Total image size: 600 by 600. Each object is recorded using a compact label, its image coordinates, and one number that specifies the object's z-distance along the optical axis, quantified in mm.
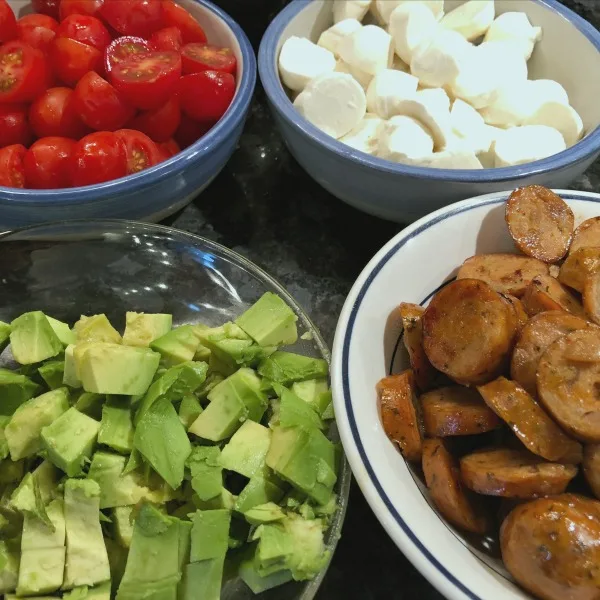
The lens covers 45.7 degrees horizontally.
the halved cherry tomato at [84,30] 312
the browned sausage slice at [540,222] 250
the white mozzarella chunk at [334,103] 305
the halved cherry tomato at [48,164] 289
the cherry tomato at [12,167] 288
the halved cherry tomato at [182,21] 342
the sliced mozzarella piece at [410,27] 331
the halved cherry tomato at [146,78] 299
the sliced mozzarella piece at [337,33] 337
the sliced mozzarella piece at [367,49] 326
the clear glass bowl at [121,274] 280
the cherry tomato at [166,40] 324
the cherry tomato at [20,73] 301
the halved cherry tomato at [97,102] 296
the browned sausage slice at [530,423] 200
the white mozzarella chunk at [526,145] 293
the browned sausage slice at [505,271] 242
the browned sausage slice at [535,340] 211
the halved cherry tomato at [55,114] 304
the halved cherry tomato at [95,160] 280
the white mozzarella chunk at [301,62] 322
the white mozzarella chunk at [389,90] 311
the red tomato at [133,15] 323
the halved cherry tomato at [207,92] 311
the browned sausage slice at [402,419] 219
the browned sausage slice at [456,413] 212
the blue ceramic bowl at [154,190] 274
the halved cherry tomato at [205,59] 319
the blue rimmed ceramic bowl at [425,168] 276
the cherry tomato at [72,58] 307
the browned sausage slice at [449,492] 207
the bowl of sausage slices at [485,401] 193
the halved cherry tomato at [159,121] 312
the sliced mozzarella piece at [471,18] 348
